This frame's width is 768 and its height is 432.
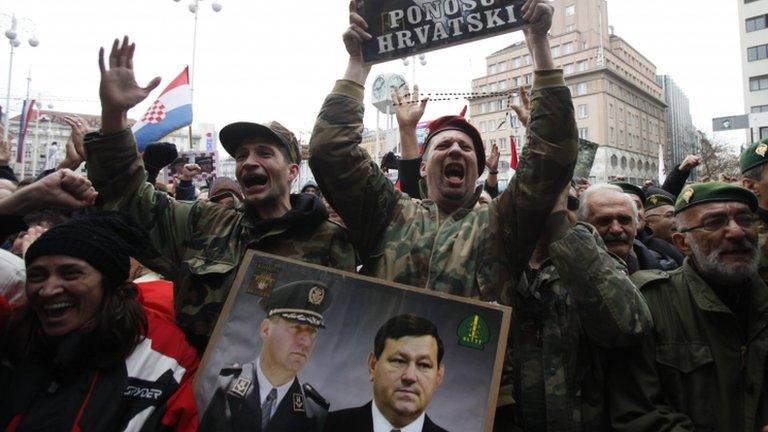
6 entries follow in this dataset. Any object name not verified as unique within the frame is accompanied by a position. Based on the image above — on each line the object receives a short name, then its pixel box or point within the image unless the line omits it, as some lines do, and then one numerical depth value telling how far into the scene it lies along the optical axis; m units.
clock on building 16.14
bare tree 31.50
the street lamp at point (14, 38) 21.34
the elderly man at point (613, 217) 3.06
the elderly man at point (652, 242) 3.90
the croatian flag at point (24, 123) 16.38
